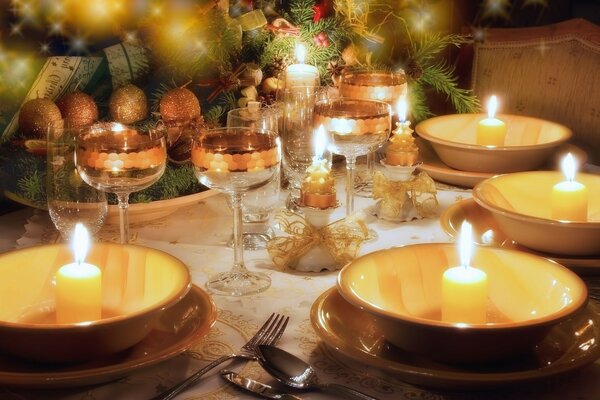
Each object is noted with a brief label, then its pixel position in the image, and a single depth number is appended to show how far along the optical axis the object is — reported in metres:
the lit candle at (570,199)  1.30
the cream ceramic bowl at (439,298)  0.85
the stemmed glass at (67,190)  1.23
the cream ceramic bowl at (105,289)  0.87
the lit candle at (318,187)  1.28
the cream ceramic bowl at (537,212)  1.19
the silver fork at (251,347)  0.87
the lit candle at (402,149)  1.51
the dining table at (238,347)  0.87
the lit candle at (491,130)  1.73
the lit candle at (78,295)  0.94
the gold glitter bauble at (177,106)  1.53
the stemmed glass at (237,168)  1.13
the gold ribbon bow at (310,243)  1.25
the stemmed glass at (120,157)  1.20
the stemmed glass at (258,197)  1.42
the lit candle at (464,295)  0.93
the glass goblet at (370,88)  1.73
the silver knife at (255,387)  0.87
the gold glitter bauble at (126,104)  1.53
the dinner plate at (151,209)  1.44
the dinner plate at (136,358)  0.85
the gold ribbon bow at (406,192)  1.48
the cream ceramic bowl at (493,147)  1.67
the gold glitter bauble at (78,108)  1.50
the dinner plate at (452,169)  1.66
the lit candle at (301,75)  1.72
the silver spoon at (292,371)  0.85
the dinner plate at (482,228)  1.19
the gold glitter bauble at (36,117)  1.47
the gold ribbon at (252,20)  1.75
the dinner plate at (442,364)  0.85
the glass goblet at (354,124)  1.39
